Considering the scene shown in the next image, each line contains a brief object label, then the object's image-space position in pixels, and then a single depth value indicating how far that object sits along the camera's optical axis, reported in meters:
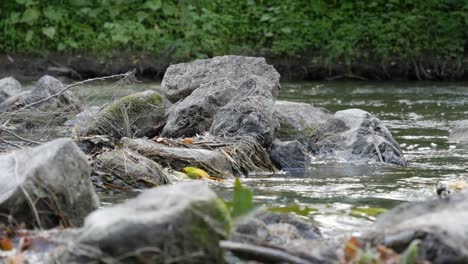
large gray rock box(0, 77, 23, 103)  15.01
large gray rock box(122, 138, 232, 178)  8.91
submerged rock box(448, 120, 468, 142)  12.06
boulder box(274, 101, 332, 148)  11.04
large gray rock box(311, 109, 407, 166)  10.30
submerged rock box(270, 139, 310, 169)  9.81
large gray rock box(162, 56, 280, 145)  10.10
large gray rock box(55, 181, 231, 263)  4.56
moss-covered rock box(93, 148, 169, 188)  8.06
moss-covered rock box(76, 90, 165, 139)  10.39
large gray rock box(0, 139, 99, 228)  5.63
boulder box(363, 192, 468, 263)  4.71
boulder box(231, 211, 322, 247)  5.15
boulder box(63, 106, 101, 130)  10.32
